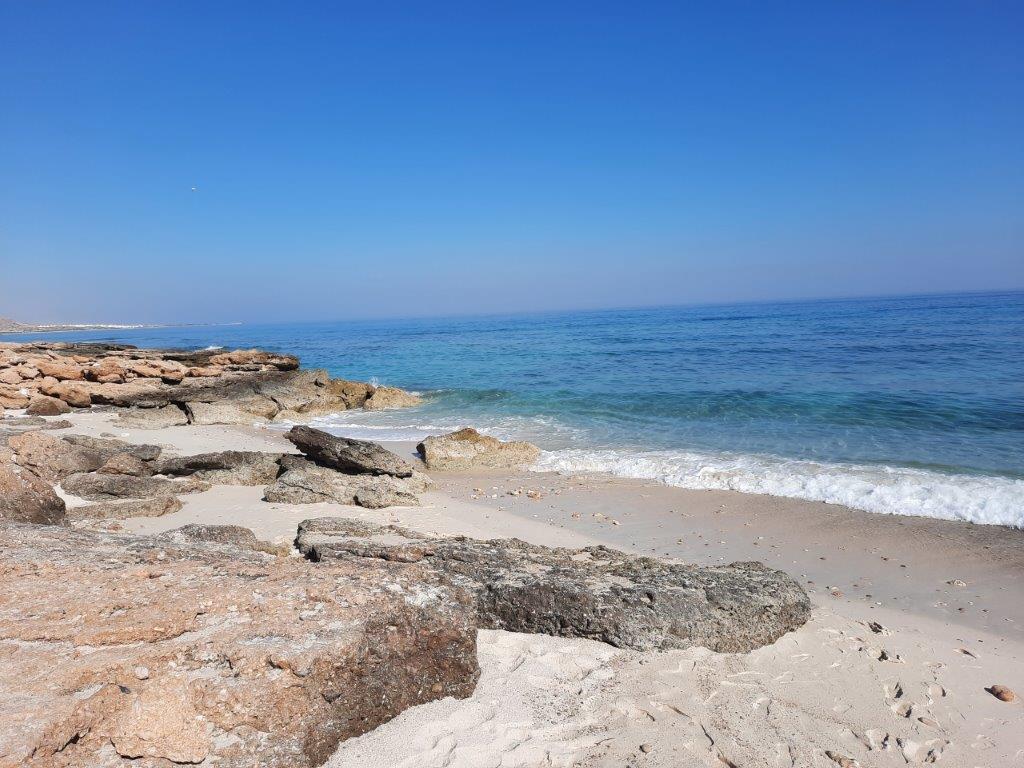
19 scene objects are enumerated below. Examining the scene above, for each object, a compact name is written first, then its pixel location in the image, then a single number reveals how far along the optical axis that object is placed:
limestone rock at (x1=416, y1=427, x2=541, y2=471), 11.40
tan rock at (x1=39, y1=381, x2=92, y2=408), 17.39
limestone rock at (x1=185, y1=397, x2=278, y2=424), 16.23
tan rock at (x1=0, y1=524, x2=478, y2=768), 2.47
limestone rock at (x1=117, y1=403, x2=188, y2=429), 15.09
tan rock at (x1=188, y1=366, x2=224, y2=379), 20.80
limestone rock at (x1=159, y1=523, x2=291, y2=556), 5.26
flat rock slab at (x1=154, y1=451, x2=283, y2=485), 8.91
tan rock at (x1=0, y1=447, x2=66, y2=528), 5.43
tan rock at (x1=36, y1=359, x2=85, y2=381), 19.30
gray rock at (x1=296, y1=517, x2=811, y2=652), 4.00
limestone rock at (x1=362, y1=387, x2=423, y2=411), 20.14
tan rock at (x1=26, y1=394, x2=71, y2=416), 16.20
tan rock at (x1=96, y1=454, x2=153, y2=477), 8.38
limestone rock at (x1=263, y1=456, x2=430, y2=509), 8.03
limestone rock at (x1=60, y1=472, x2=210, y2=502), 7.58
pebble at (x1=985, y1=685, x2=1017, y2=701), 3.76
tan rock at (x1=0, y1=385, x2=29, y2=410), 17.06
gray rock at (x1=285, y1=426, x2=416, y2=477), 9.01
